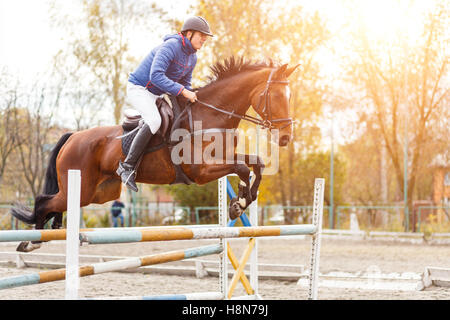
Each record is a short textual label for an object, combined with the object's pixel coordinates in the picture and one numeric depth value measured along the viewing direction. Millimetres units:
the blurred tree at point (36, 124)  18484
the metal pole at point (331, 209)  19578
